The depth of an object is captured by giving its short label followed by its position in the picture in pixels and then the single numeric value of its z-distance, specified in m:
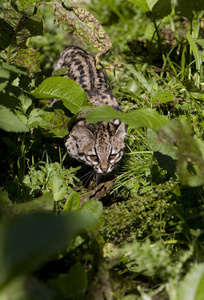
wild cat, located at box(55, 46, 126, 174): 8.30
